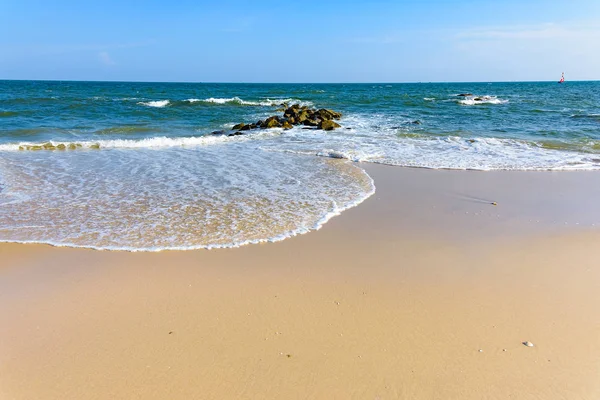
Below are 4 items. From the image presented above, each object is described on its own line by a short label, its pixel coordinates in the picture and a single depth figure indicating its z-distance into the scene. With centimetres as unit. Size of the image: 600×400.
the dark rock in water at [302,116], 2038
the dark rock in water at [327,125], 1808
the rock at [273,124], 1855
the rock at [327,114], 2179
